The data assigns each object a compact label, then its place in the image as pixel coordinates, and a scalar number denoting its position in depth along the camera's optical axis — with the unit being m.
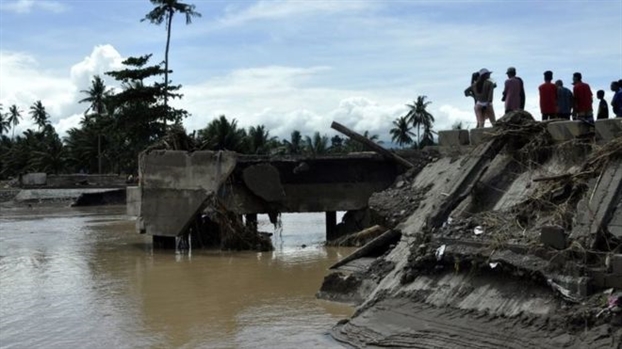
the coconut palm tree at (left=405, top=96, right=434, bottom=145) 82.94
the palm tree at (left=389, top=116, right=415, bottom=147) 84.75
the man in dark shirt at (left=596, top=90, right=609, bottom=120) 13.22
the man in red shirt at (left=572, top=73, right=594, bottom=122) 12.29
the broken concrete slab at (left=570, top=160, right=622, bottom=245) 8.25
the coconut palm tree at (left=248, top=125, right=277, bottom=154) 59.53
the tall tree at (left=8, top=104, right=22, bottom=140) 102.80
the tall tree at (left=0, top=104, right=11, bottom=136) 101.94
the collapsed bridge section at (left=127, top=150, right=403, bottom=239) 19.38
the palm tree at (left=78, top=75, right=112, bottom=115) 75.82
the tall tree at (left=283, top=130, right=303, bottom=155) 69.95
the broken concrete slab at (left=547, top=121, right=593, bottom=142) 10.25
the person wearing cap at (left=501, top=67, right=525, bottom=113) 12.84
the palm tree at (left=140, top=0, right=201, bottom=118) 47.38
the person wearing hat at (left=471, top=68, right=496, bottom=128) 13.24
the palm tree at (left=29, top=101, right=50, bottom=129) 98.12
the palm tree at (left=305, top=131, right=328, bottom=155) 65.75
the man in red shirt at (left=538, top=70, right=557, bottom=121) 12.44
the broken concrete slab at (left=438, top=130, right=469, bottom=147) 12.80
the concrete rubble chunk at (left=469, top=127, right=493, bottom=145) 11.82
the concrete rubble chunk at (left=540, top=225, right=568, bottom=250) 8.22
